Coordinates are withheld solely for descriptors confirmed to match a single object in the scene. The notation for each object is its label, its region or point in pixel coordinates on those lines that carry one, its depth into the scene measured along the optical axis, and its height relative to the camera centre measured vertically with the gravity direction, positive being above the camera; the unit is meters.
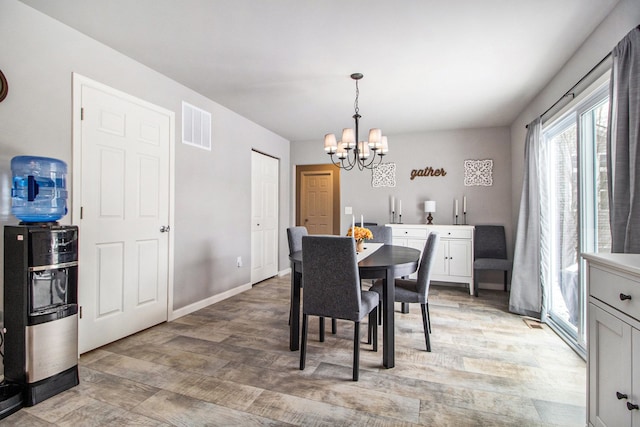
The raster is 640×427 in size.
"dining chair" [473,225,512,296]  4.52 -0.41
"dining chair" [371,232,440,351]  2.51 -0.59
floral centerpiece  2.86 -0.17
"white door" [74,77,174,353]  2.43 +0.01
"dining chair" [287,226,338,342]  2.89 -0.24
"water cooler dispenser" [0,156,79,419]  1.80 -0.47
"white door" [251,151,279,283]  4.79 -0.01
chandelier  3.06 +0.72
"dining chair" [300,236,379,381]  2.07 -0.45
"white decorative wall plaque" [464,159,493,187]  4.76 +0.66
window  2.34 +0.09
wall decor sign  4.98 +0.70
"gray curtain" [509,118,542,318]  3.28 -0.28
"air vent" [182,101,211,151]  3.36 +0.99
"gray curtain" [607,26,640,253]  1.59 +0.37
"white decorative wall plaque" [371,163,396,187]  5.23 +0.68
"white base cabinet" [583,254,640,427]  1.16 -0.50
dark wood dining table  2.21 -0.49
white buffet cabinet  4.43 -0.46
